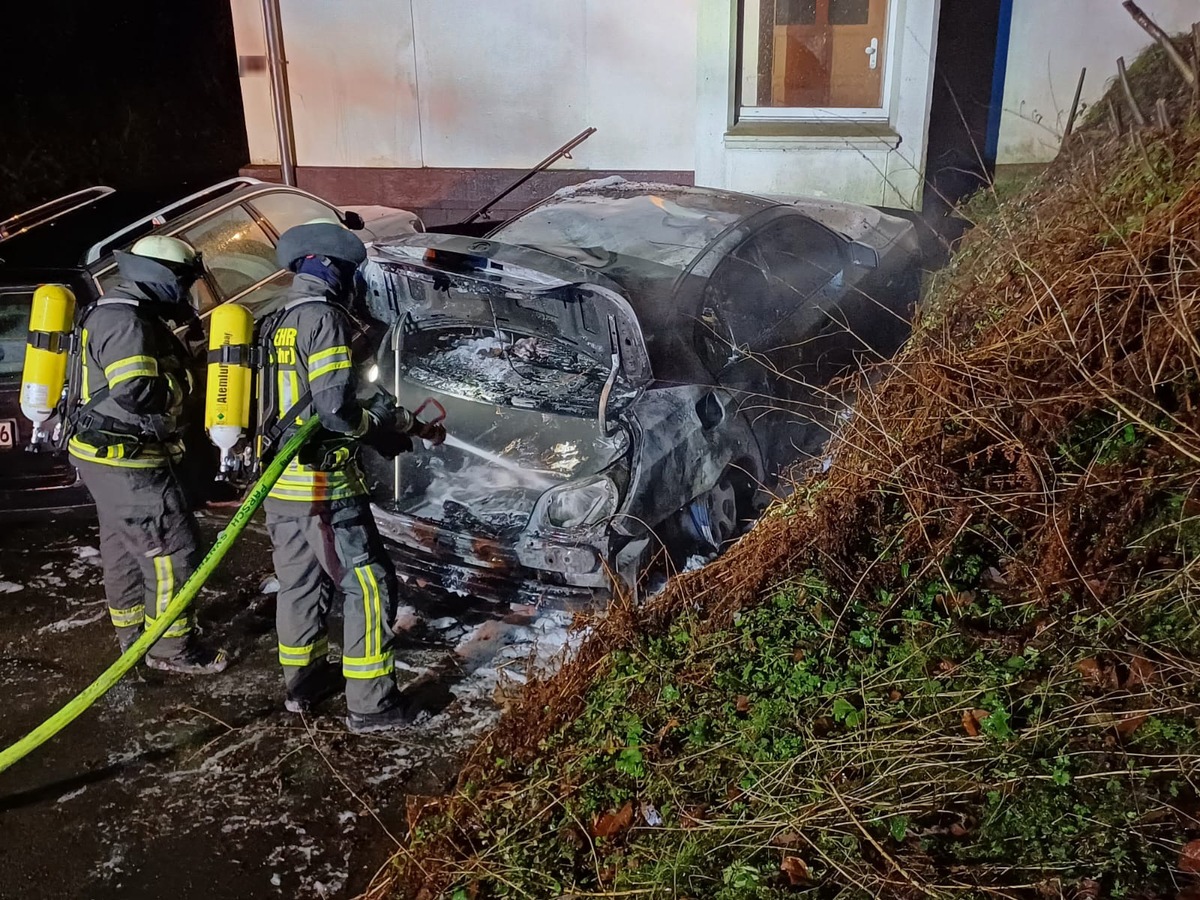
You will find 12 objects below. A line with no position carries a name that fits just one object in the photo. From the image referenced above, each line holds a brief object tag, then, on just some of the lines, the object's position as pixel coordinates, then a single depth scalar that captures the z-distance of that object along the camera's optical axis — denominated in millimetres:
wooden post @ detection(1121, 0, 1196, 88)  3779
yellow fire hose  3104
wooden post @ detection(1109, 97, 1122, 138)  4137
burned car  3891
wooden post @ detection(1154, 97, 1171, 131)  3662
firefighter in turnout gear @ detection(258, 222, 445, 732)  3361
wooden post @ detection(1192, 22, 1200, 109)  3584
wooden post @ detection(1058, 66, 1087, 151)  4846
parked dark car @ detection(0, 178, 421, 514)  4836
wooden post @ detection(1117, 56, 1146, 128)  3867
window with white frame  8500
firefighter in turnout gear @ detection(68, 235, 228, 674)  3646
